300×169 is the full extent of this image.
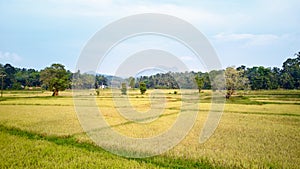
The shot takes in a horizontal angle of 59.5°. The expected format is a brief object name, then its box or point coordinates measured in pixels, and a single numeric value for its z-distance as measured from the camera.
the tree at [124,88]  42.38
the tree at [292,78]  56.78
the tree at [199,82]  53.19
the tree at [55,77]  46.69
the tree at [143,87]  47.89
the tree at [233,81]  42.50
